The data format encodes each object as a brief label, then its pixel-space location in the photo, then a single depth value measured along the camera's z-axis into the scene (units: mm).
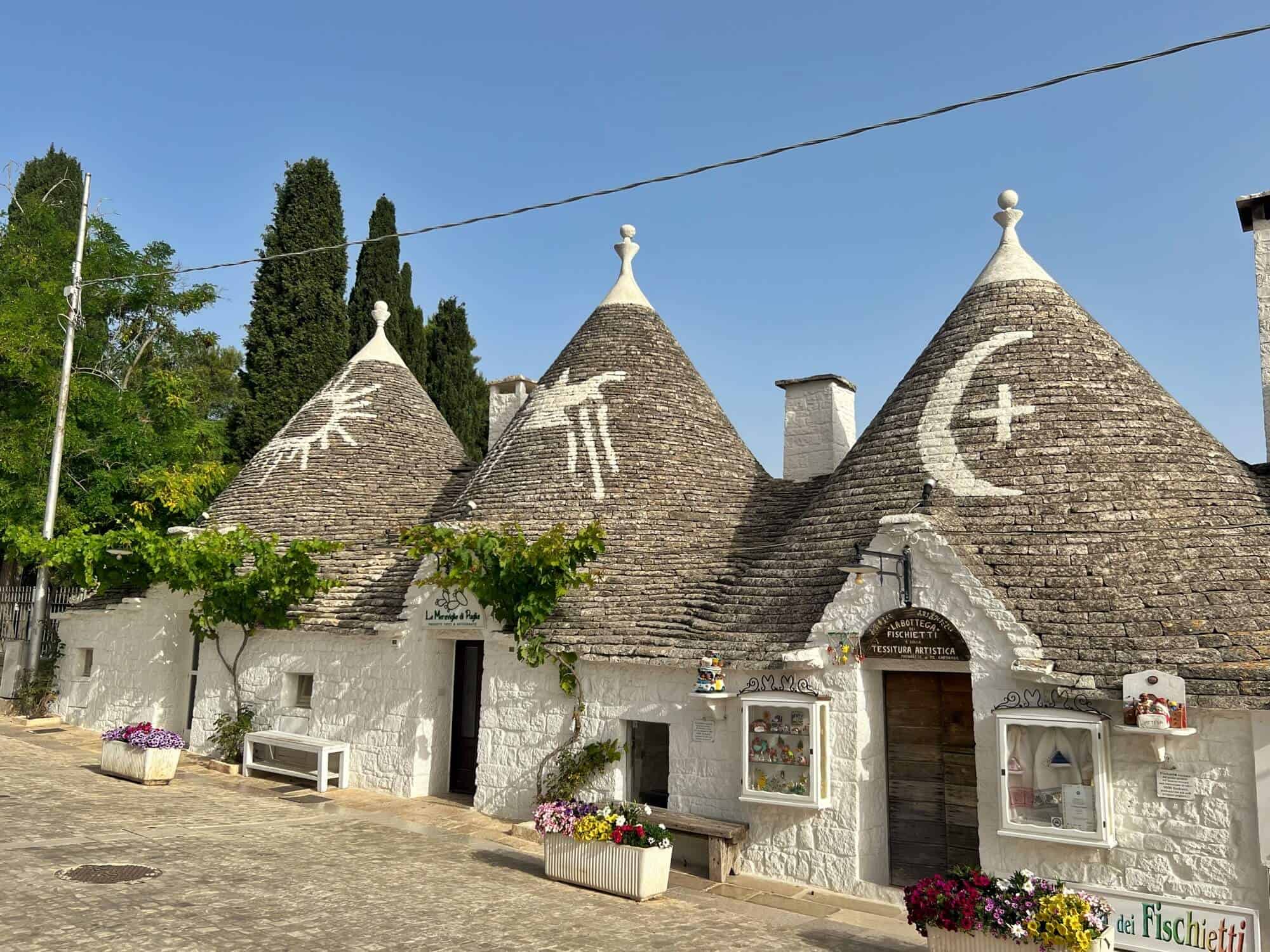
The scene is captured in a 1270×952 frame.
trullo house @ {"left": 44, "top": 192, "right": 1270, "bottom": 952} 7363
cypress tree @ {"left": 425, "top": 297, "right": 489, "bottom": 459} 31531
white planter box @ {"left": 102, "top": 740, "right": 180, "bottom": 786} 12281
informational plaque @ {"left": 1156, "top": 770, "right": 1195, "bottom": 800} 7180
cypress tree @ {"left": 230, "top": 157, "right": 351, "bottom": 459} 25031
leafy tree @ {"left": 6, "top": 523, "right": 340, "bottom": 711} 13734
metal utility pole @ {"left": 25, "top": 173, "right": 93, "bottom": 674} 17359
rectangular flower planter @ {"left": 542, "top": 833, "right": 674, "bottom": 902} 8188
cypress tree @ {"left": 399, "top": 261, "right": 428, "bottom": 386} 30094
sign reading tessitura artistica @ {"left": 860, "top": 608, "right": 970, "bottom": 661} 8430
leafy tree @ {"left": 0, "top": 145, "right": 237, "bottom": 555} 19859
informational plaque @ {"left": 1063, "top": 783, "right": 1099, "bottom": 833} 7383
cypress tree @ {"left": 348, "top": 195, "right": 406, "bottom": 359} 28453
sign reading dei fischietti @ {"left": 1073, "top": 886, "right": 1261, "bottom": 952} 6727
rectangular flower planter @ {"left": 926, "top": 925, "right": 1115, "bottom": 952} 6250
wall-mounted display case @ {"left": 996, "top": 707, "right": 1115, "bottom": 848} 7328
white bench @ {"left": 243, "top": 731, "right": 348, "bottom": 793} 12711
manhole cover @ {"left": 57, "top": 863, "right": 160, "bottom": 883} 7762
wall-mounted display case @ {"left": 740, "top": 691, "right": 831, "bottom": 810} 8773
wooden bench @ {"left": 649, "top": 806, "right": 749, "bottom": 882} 9125
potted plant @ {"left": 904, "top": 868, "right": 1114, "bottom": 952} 6176
